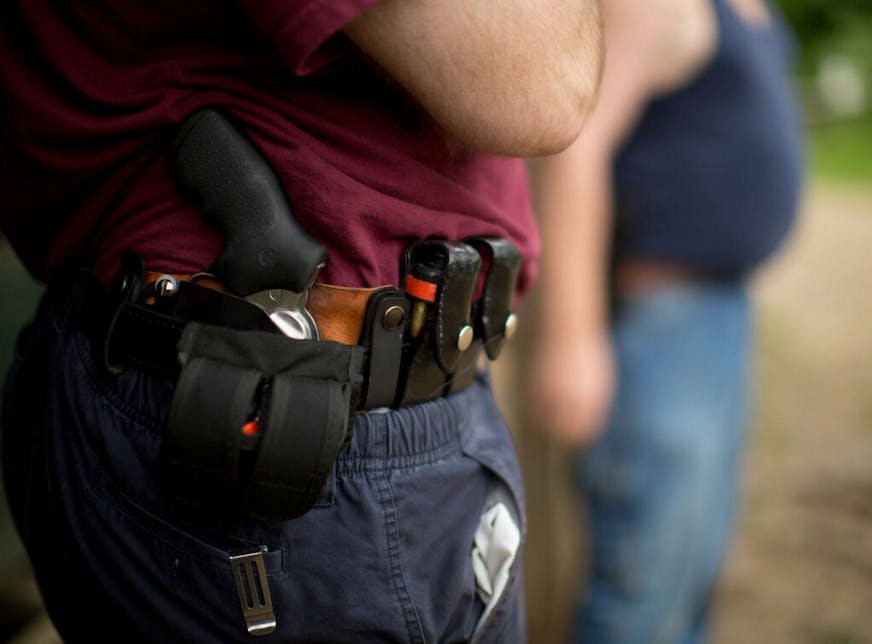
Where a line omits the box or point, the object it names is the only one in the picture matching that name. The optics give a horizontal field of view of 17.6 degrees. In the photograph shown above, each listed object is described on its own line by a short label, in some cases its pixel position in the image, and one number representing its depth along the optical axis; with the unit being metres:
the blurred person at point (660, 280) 2.45
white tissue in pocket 1.72
